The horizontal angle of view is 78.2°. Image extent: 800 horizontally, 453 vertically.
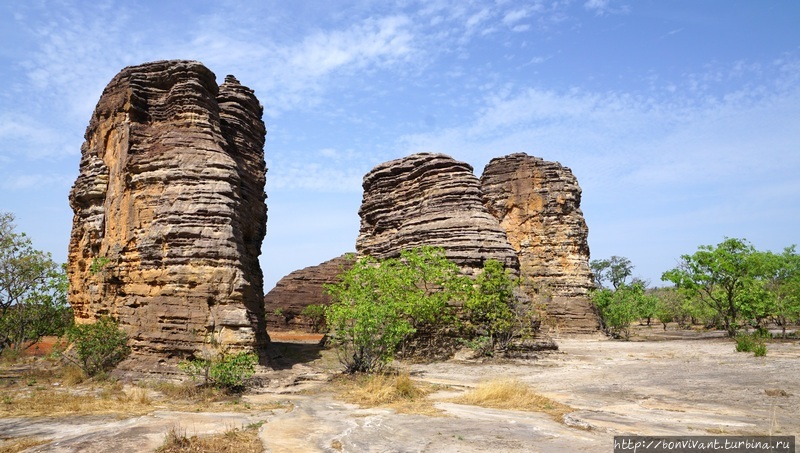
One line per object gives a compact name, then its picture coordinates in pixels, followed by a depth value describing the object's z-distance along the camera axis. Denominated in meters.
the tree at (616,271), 82.45
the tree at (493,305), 23.69
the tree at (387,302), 18.02
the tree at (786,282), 35.75
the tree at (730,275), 34.87
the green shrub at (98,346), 16.64
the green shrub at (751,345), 22.17
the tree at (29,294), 22.38
